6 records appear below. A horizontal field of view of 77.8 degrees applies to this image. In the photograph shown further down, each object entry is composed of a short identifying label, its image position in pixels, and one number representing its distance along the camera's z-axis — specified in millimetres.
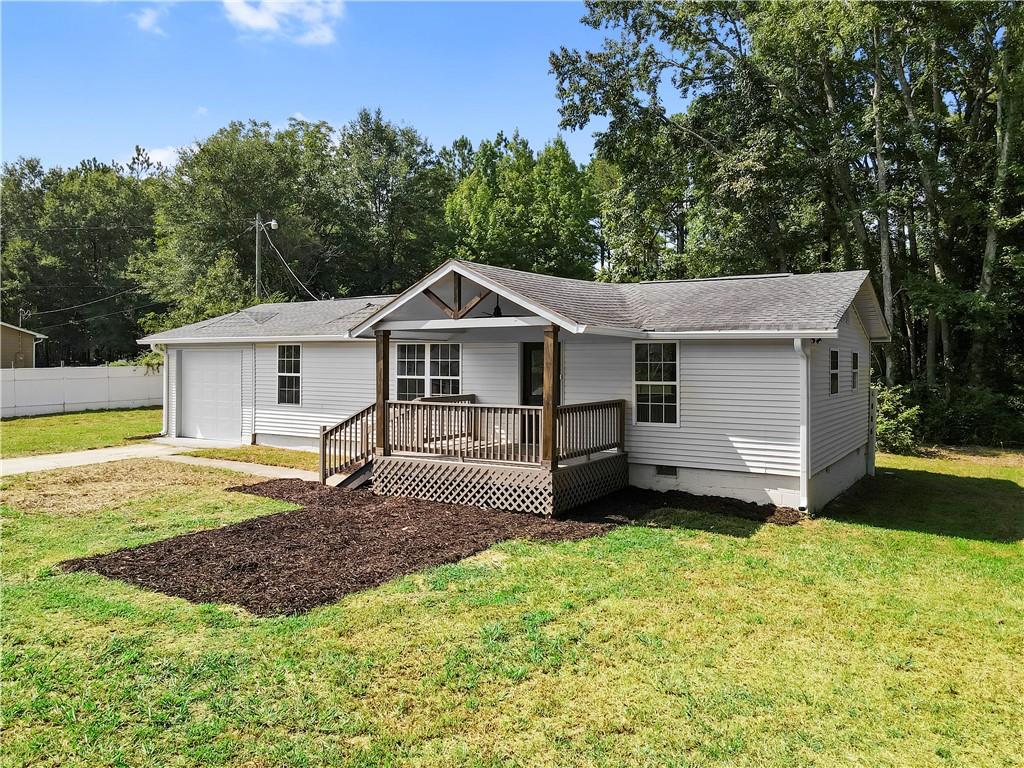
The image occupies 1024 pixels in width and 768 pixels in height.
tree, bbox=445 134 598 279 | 36188
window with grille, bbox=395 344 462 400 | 13148
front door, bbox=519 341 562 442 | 12148
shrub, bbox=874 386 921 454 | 17453
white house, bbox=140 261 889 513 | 9375
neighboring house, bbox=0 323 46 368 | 31312
